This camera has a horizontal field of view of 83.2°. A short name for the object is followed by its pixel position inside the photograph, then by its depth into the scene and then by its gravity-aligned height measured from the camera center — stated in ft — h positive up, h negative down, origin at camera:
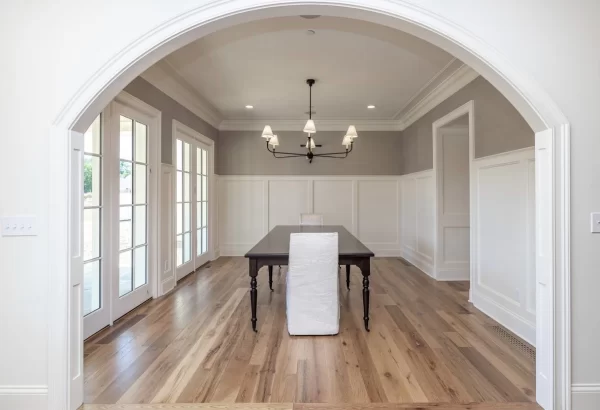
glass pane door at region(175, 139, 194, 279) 15.37 -0.14
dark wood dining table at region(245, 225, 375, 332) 9.22 -1.46
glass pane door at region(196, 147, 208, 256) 17.97 +0.22
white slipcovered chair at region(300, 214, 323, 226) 17.16 -0.77
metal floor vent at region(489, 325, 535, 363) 8.34 -3.64
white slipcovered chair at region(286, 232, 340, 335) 8.93 -2.15
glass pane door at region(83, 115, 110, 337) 9.30 -0.89
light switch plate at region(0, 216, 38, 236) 6.03 -0.35
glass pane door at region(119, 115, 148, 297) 11.02 +0.01
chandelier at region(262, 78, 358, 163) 12.30 +2.82
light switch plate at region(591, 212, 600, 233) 6.03 -0.29
